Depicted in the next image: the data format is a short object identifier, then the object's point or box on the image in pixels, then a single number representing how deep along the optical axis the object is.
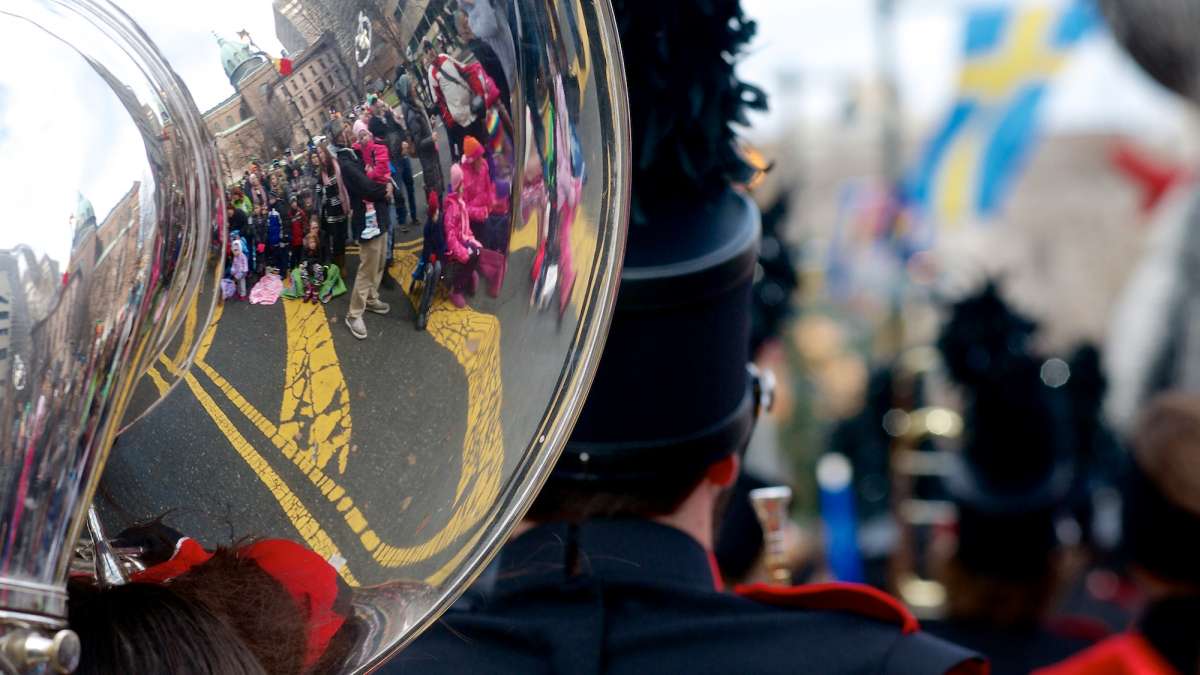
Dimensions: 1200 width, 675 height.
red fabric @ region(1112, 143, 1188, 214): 7.55
